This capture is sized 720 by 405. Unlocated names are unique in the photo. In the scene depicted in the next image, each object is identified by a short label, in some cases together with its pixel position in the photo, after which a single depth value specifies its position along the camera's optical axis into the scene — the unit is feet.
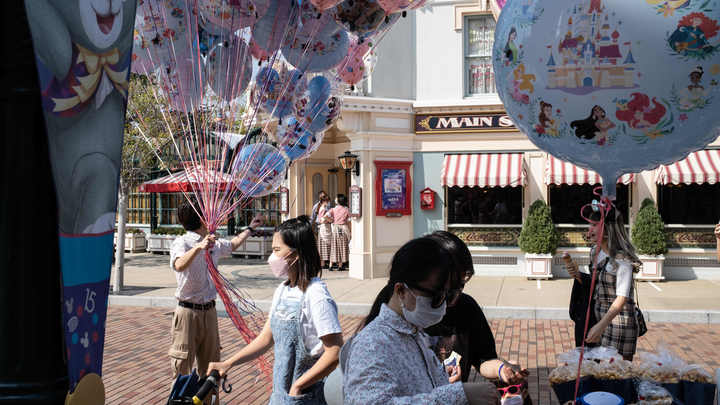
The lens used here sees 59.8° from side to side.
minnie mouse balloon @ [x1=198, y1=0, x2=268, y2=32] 18.40
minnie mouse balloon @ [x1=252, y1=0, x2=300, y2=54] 19.38
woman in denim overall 10.84
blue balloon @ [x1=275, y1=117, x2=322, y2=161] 22.76
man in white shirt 16.80
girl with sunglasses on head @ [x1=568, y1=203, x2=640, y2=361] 14.12
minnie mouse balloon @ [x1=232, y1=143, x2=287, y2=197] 19.47
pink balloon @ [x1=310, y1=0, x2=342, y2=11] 18.35
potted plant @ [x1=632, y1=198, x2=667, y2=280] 44.42
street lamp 48.37
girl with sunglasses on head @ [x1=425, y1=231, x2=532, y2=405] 10.55
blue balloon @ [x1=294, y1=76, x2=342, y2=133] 22.20
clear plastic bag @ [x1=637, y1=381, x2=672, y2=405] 10.69
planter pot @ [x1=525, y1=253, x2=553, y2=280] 45.91
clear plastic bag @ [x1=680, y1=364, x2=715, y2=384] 11.72
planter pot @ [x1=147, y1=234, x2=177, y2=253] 67.99
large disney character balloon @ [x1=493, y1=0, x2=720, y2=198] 10.27
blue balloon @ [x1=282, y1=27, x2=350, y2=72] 20.40
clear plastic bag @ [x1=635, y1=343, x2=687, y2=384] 11.69
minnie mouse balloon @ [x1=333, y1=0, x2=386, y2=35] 19.10
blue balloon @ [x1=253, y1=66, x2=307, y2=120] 21.14
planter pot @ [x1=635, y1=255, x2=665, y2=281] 44.34
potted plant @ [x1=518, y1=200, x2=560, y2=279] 45.83
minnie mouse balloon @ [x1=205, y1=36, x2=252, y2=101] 20.10
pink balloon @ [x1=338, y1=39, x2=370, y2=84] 23.04
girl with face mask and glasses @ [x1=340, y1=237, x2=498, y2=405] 6.72
